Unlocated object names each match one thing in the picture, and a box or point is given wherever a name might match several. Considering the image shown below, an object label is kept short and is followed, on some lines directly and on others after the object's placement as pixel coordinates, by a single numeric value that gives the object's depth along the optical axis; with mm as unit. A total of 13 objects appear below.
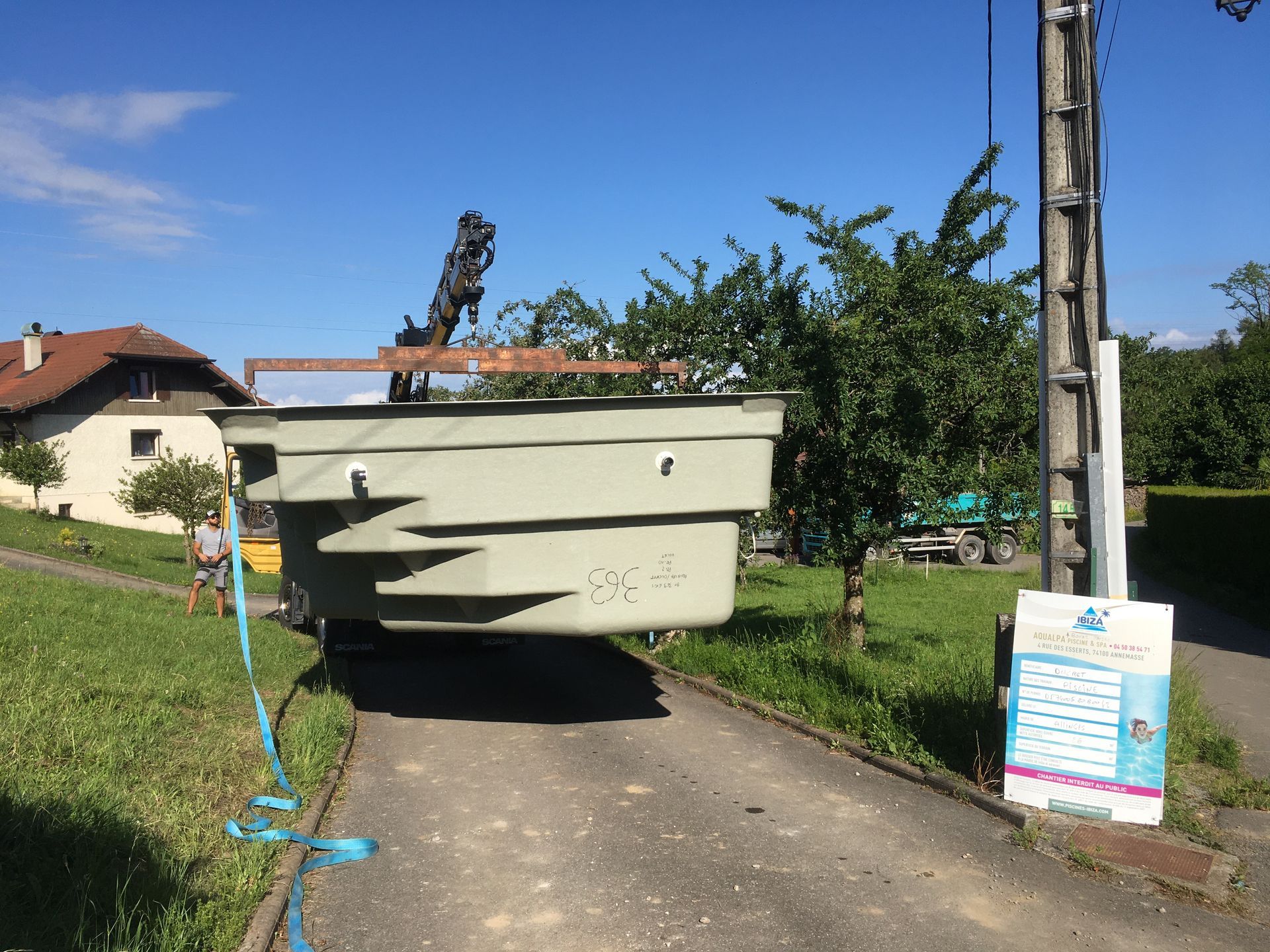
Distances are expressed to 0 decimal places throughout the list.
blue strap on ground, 3900
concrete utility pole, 5457
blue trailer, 22781
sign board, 4949
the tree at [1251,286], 66938
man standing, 12172
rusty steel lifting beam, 6582
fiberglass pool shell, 5695
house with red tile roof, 29234
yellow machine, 19969
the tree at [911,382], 7816
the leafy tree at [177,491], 21281
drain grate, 4469
